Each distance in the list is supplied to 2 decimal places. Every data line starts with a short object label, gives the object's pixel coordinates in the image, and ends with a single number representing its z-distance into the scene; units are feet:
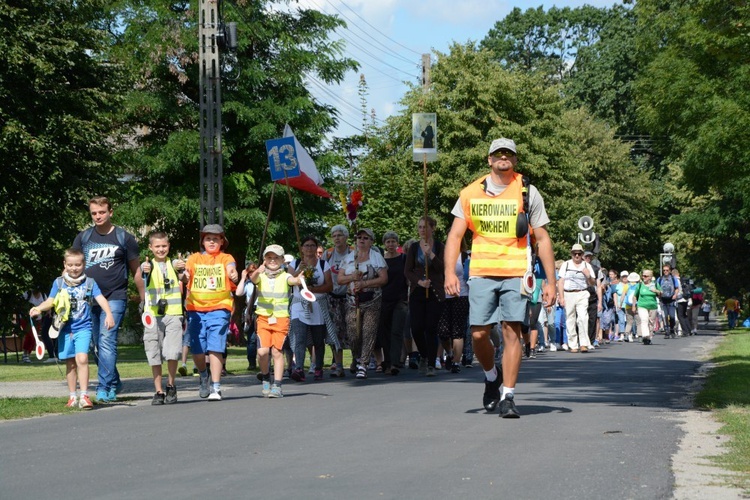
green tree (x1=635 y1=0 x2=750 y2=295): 112.57
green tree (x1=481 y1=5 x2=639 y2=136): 240.94
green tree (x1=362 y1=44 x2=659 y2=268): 193.36
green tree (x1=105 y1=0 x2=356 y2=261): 137.08
